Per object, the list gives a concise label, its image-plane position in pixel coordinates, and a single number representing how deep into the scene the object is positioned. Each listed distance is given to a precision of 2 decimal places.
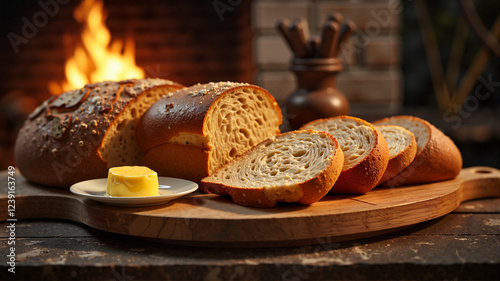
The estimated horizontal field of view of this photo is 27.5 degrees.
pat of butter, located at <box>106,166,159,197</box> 0.84
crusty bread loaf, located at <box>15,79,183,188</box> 0.94
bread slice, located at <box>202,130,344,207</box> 0.83
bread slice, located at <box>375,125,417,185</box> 0.91
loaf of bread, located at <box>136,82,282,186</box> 0.91
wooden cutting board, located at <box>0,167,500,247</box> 0.81
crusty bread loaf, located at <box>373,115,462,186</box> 0.93
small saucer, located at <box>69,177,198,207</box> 0.84
